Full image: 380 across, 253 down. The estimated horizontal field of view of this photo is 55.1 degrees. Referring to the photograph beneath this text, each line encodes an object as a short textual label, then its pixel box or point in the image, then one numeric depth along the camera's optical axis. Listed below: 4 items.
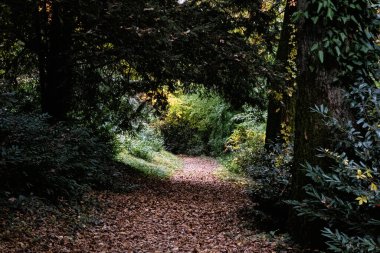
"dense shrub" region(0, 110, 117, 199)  5.89
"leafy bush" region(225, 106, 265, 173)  15.01
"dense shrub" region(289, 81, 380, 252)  3.65
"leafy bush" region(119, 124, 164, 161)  18.22
